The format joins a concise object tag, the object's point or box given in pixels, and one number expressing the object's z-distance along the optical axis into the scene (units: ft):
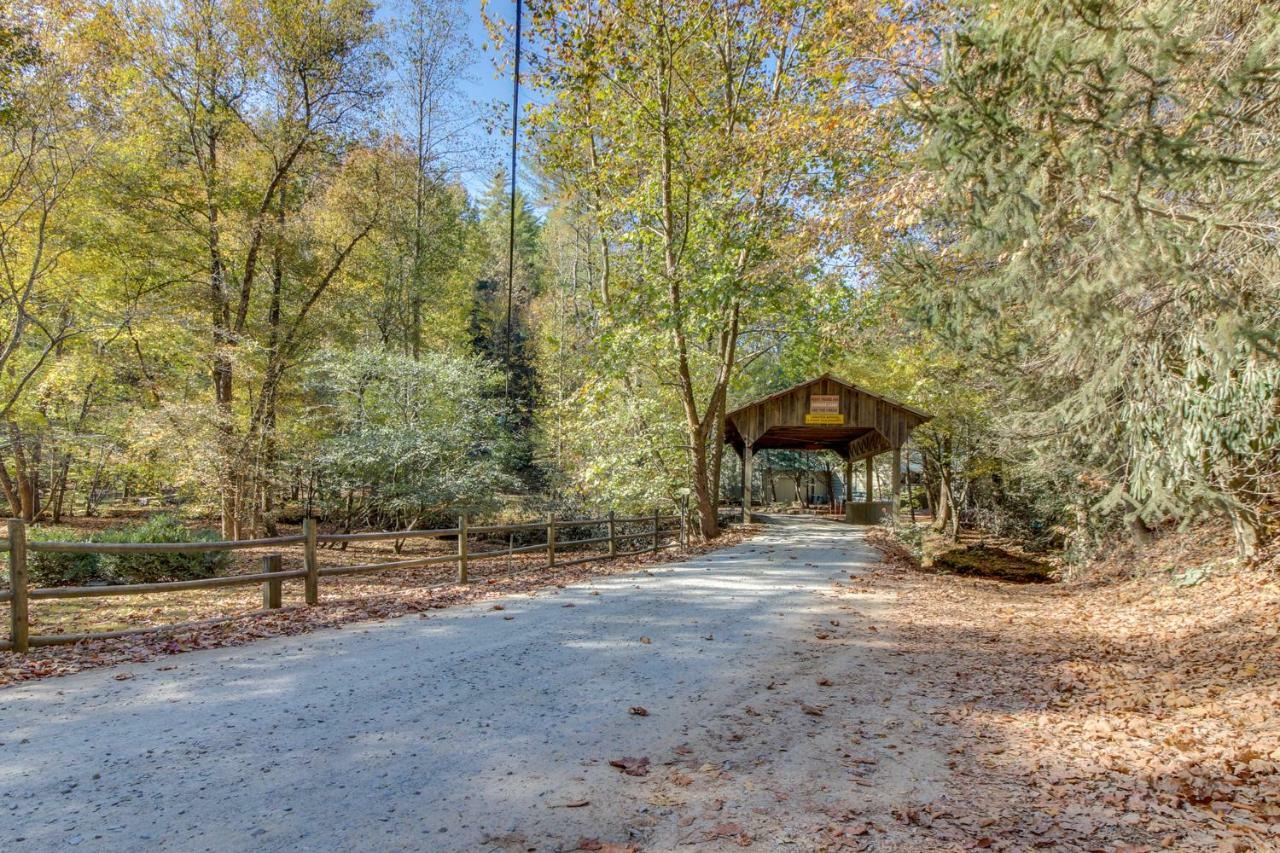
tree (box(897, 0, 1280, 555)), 13.60
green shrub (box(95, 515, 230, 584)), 31.17
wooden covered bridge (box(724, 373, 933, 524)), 55.88
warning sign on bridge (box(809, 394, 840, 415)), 55.98
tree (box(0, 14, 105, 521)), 31.24
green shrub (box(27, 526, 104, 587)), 30.17
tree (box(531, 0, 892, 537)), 38.09
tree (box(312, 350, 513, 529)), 45.16
